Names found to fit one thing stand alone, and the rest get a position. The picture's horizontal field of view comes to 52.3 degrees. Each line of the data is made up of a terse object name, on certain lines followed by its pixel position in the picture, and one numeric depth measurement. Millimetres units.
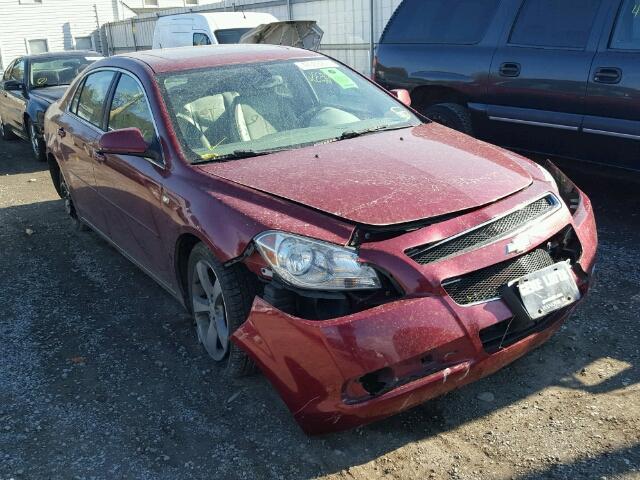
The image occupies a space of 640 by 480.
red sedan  2650
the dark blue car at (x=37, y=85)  9180
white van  12531
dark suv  5000
